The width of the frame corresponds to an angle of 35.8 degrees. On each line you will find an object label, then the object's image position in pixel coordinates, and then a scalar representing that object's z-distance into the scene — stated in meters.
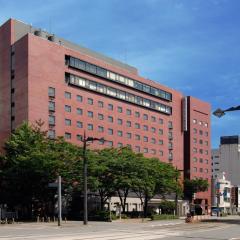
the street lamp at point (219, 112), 14.46
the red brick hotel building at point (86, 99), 73.08
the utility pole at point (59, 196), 35.90
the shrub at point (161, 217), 55.21
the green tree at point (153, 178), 57.13
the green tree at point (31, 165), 47.73
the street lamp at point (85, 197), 37.21
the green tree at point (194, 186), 103.03
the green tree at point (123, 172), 54.37
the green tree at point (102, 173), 50.18
